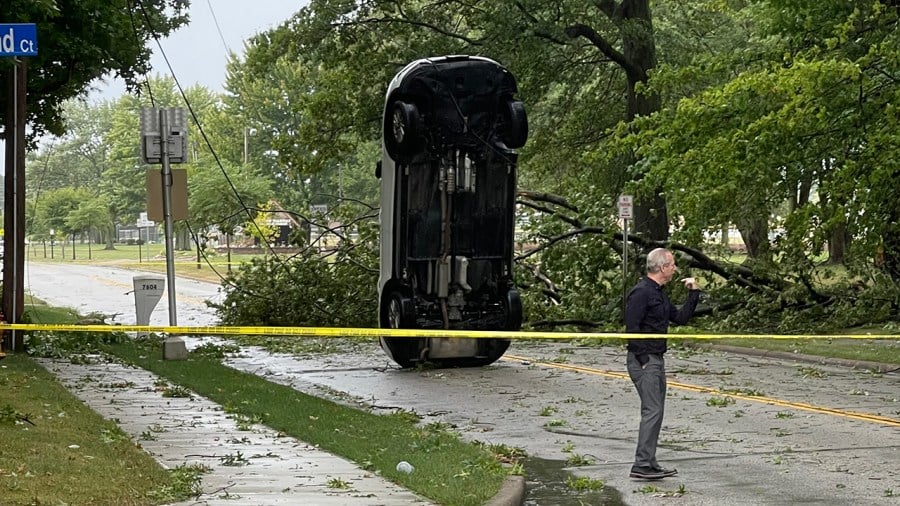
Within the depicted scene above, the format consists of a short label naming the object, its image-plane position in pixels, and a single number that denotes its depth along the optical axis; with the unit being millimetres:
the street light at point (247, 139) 89212
